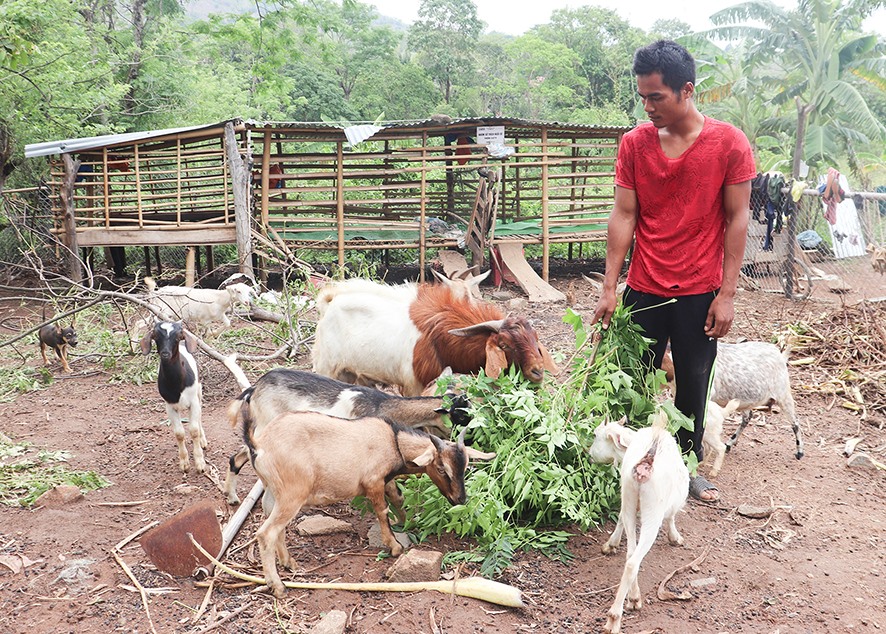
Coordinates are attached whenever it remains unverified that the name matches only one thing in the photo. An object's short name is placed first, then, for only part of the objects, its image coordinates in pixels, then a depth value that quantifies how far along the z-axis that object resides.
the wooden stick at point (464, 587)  3.51
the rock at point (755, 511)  4.50
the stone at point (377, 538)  4.09
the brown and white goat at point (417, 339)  4.84
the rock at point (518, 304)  11.82
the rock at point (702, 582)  3.75
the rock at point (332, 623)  3.31
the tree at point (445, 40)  31.64
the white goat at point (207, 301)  9.43
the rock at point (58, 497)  4.73
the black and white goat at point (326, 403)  4.48
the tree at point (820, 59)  19.09
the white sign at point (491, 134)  13.65
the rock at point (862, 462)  5.52
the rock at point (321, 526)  4.30
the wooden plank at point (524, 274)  12.73
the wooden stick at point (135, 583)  3.51
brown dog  7.97
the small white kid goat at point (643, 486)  3.32
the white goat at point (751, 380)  5.55
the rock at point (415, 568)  3.68
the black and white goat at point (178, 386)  5.32
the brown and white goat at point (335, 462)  3.73
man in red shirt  3.69
